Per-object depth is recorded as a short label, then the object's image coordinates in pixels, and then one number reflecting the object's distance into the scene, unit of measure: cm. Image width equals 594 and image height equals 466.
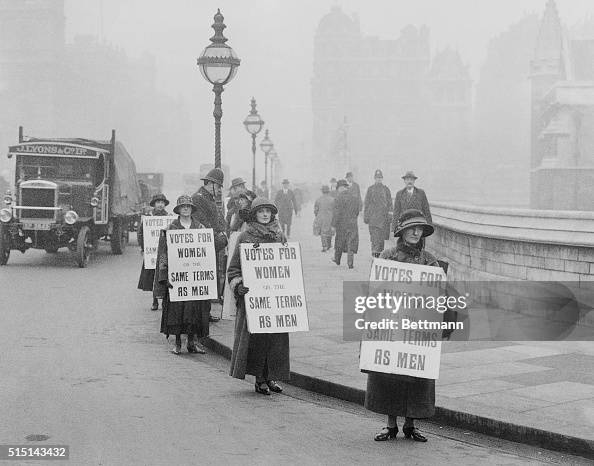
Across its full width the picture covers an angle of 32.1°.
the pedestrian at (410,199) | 1733
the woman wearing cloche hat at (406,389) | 721
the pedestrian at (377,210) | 2075
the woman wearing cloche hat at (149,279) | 1506
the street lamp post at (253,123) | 3403
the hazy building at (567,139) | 5669
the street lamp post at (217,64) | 1606
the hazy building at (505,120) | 9588
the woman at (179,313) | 1125
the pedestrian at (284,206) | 3073
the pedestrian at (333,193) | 3057
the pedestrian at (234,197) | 1569
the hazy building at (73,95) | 11712
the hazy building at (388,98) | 14025
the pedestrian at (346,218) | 2058
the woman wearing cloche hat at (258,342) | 908
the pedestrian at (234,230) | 1347
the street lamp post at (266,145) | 4838
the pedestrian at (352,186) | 2572
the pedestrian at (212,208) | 1281
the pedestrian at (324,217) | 2673
